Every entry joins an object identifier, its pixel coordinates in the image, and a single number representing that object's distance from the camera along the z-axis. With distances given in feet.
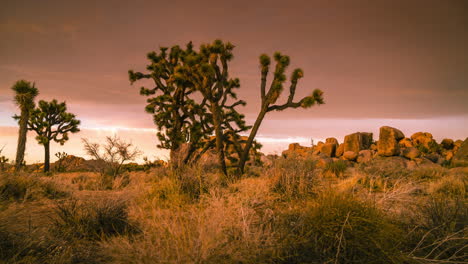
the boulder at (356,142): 100.42
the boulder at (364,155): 91.53
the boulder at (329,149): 104.01
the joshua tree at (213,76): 38.34
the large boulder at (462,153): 72.92
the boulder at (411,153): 89.76
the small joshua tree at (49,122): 87.92
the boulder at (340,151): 103.88
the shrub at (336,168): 48.72
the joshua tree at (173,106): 47.03
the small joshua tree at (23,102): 57.00
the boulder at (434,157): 90.36
